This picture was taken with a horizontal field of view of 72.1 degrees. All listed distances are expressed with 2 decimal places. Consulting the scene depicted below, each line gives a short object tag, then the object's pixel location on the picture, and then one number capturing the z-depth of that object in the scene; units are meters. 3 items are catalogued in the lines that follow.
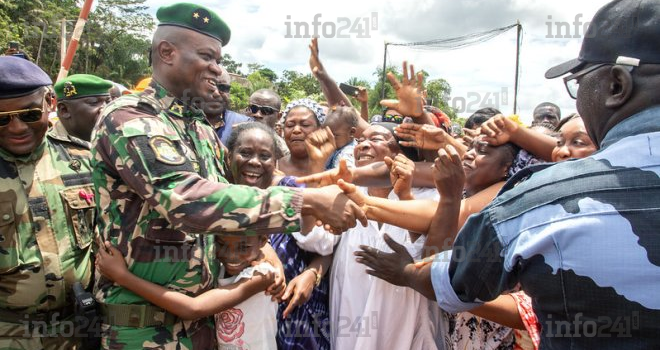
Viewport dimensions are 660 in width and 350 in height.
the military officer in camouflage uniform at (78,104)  3.42
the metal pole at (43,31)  21.60
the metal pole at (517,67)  15.91
